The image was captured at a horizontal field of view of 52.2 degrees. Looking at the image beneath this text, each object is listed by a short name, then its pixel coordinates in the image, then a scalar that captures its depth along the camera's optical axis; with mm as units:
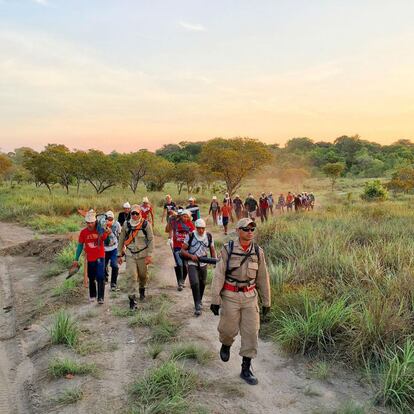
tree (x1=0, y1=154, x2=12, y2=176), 49316
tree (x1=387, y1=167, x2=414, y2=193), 36625
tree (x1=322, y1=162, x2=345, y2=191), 51000
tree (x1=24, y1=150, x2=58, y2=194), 36153
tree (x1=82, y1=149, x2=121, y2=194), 36344
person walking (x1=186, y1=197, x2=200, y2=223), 10750
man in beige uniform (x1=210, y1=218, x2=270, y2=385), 4797
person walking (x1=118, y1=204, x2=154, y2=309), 7410
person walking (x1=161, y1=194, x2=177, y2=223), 12664
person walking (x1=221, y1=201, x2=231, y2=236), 16430
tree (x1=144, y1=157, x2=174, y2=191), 42656
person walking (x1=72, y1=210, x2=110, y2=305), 7398
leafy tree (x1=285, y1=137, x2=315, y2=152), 110000
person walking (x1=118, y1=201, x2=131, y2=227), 10073
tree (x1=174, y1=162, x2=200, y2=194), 45219
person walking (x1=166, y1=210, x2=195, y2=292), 8250
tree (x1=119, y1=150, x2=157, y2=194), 40844
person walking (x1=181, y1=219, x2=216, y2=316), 7004
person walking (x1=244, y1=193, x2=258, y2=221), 17891
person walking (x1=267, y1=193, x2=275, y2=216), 20830
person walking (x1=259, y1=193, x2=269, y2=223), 19609
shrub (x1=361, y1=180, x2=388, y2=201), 32562
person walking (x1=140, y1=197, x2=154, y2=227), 11117
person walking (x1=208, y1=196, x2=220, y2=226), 18484
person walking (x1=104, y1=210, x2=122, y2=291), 8625
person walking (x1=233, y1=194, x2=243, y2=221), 19859
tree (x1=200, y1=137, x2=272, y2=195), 36562
